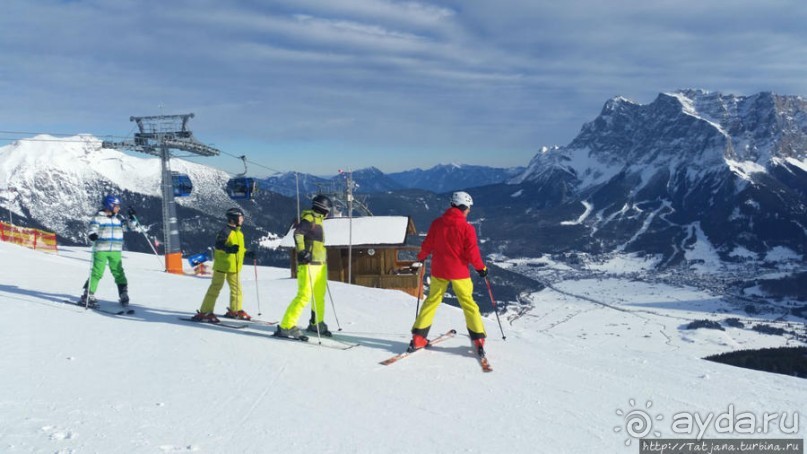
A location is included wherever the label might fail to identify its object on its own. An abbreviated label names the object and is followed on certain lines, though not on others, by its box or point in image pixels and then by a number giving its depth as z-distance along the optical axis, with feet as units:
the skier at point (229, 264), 34.22
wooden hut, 111.04
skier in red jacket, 28.27
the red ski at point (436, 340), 26.53
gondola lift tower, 88.58
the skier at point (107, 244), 35.50
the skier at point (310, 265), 29.68
